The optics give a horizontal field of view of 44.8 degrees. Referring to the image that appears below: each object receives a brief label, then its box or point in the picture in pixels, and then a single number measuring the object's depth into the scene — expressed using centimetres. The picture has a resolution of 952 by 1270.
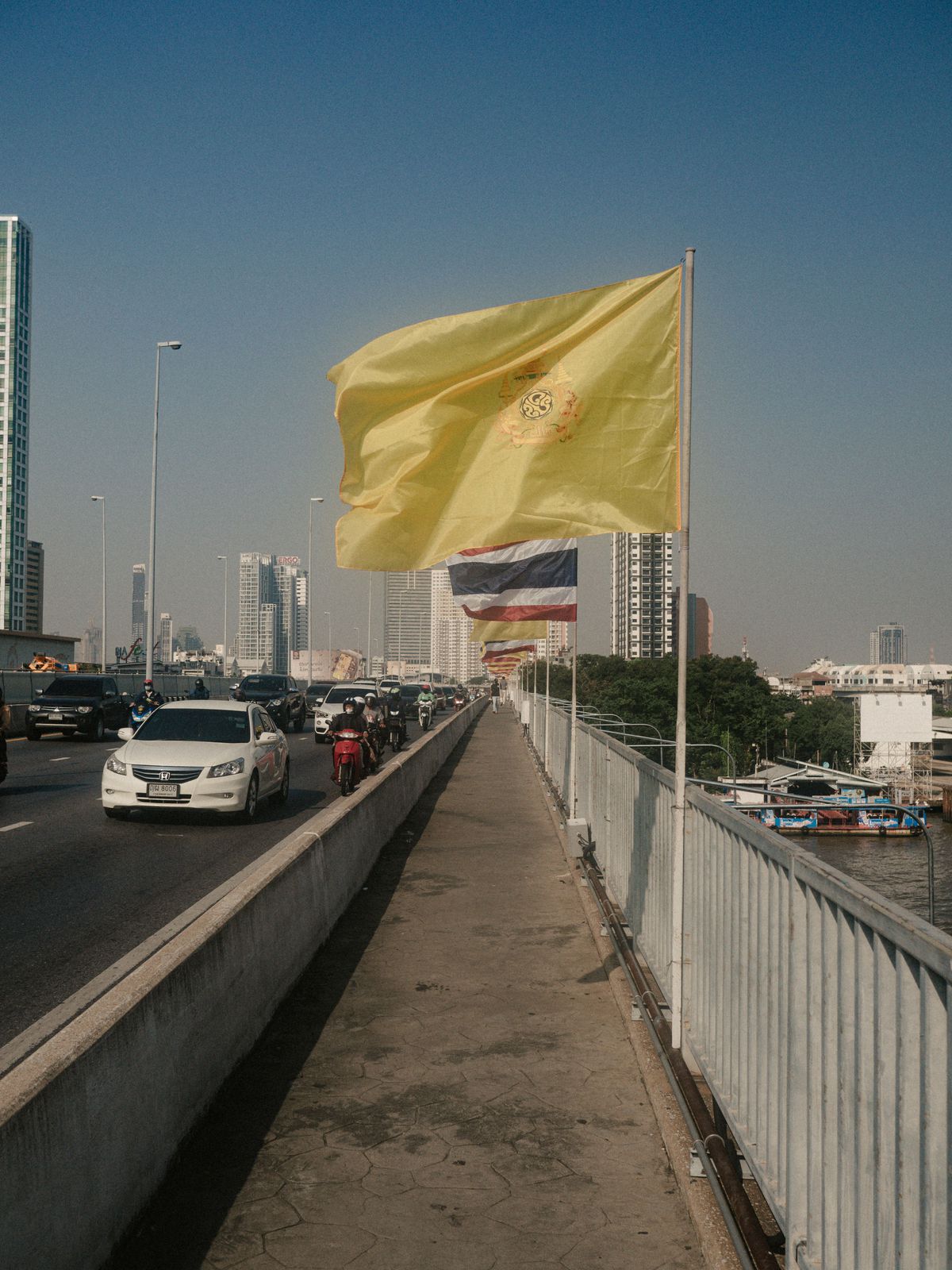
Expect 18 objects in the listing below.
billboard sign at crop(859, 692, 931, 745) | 11756
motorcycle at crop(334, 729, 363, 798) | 1802
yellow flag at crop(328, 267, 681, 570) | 599
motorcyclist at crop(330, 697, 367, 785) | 1833
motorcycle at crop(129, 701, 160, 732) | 2991
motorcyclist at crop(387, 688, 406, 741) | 3008
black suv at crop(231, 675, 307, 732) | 3778
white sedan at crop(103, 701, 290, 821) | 1473
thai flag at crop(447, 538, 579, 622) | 1631
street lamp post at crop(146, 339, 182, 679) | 4628
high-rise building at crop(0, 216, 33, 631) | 19088
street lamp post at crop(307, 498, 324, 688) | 7794
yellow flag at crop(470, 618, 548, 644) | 2156
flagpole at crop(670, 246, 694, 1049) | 548
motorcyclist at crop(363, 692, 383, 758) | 2192
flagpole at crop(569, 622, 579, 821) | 1328
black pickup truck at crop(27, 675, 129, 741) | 2967
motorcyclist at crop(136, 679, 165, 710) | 3103
